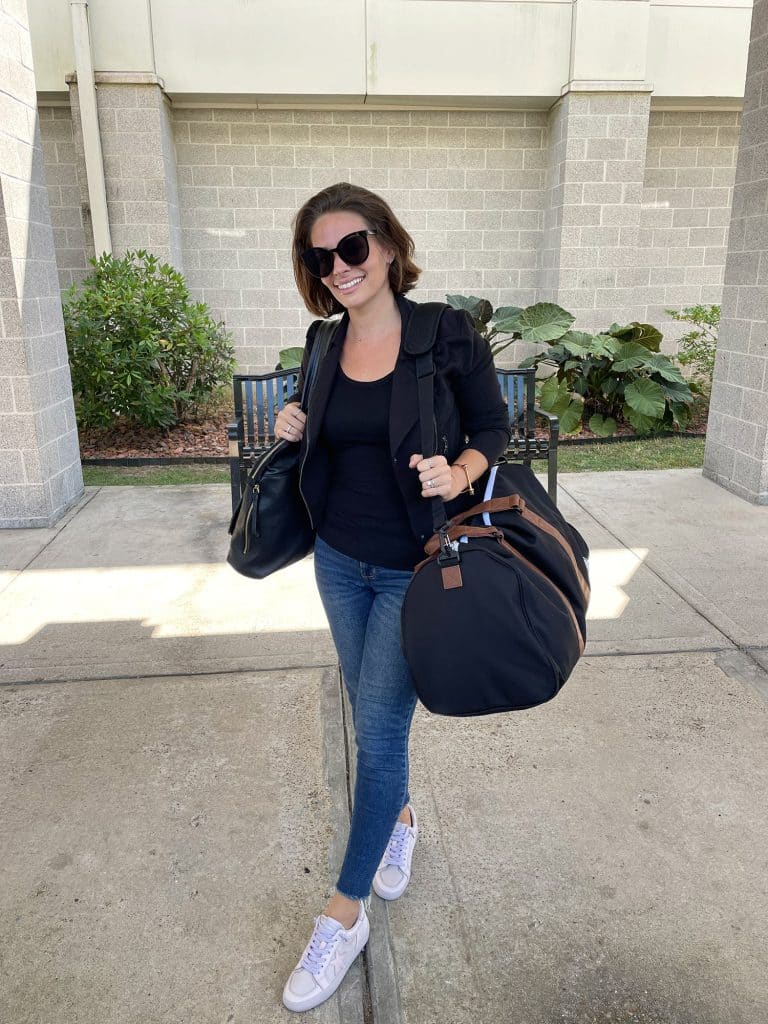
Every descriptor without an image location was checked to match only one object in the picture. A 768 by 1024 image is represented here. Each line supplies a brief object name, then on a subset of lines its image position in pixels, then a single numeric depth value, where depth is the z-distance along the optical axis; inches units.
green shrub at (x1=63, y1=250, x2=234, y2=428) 269.3
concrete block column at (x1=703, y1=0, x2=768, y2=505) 212.4
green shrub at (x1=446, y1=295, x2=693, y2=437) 296.5
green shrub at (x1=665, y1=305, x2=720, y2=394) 349.1
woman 73.3
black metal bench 195.8
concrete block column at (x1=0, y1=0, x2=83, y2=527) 189.5
